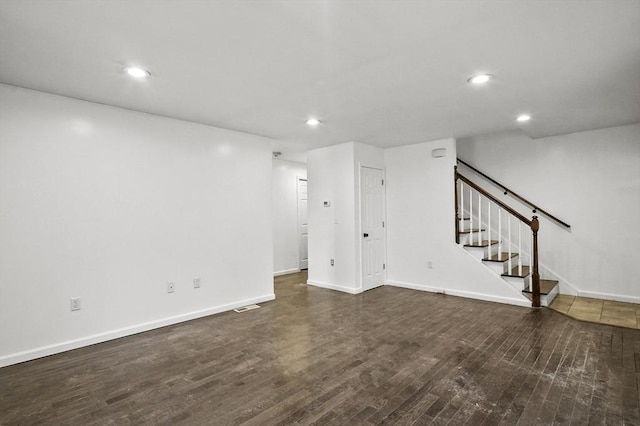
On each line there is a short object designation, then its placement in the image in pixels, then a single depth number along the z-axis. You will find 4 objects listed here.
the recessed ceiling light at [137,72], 2.64
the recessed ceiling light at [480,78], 2.83
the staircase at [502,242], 4.39
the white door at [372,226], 5.49
